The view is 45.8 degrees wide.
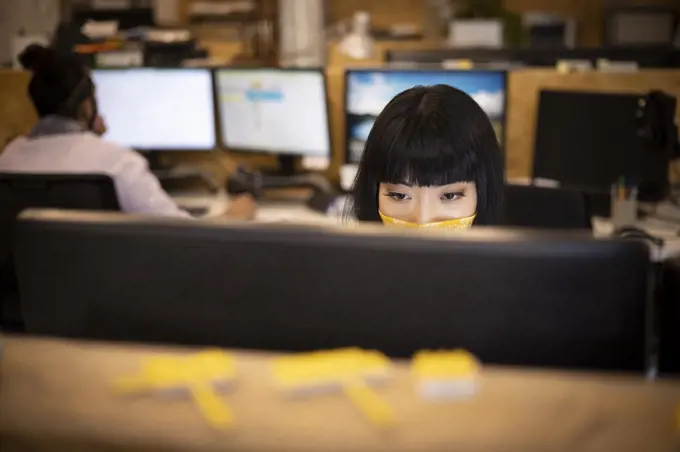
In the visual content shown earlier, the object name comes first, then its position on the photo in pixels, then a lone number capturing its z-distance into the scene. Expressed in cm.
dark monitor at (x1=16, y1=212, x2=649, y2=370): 79
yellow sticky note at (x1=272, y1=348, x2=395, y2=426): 65
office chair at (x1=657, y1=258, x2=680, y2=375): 77
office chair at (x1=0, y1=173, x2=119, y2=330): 196
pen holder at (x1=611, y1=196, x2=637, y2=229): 267
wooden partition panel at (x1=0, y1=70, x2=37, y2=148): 323
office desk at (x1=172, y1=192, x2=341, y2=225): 285
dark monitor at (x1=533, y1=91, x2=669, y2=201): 275
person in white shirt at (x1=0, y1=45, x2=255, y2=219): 244
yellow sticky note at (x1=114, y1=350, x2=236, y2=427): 65
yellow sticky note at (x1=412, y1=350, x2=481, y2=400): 65
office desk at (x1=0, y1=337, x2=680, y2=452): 59
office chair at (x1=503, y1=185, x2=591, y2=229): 215
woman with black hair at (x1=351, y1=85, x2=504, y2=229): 141
